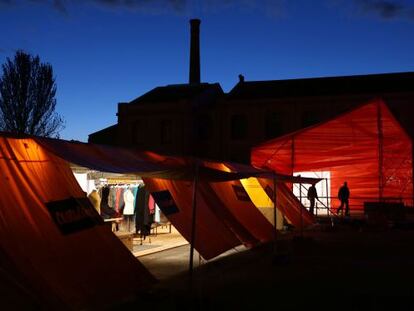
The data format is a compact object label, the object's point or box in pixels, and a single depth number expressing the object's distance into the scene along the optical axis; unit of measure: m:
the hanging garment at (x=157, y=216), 14.55
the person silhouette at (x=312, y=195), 20.12
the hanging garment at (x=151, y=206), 13.82
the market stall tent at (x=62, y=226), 5.80
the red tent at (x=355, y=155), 20.84
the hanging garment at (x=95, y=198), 11.44
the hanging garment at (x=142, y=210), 13.52
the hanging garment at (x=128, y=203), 13.76
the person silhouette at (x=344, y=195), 21.12
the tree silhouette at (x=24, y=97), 36.53
